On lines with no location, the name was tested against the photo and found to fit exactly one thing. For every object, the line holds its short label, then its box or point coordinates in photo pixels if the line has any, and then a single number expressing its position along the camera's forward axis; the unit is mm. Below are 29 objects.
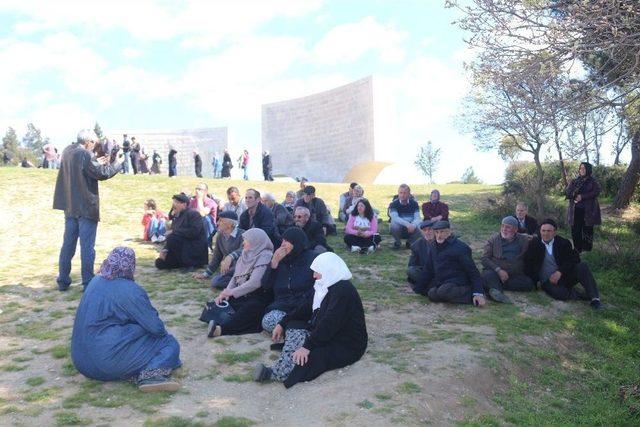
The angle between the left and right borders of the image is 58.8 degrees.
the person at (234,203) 10664
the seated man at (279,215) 9820
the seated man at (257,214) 8927
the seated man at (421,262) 8062
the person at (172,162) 27562
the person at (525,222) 9781
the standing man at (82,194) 7406
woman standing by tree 10148
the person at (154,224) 12547
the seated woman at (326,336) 5078
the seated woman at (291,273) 6312
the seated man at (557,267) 8094
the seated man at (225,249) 7969
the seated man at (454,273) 7590
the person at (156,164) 32069
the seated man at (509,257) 8367
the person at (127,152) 27547
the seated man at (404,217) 11516
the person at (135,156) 27702
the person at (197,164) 29517
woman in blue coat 4781
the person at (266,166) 31708
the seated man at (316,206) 11523
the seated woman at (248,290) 6320
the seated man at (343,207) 14758
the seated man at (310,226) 9031
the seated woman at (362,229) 11109
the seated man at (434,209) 11688
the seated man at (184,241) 9219
